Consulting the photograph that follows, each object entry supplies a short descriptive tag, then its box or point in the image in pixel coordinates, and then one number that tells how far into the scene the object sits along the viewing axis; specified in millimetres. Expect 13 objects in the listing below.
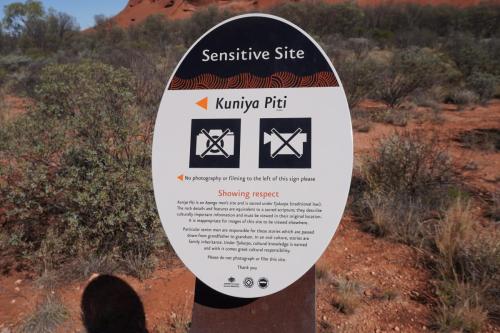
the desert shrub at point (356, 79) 8898
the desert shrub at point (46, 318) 2559
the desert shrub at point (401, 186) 3594
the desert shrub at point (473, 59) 12922
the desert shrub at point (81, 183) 3062
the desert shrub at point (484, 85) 10609
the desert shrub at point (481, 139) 6109
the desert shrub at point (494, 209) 3775
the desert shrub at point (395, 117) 7954
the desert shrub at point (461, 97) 10142
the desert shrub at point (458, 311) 2395
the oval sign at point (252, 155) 1444
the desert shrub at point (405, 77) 9648
